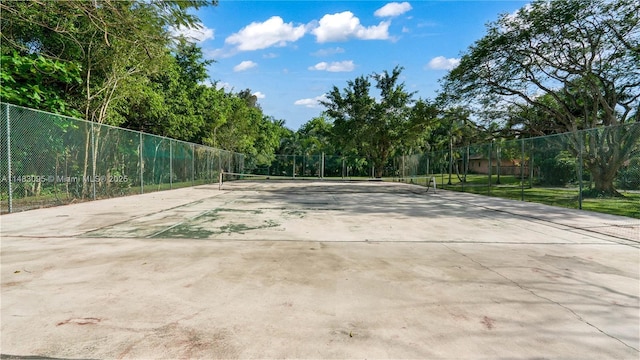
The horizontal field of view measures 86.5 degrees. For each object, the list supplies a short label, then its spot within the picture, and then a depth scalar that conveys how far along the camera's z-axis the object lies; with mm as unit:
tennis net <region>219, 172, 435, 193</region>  18875
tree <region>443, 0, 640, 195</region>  13031
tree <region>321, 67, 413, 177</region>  31828
